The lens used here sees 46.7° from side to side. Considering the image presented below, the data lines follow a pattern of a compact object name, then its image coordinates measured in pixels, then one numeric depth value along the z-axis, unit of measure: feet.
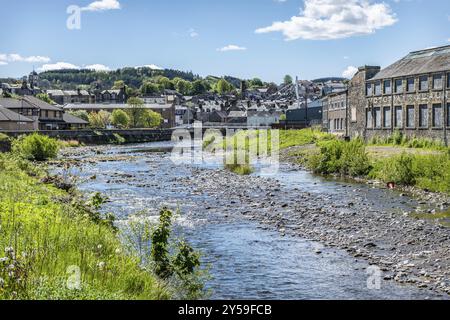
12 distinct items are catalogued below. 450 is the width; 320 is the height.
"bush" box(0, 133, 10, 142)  211.16
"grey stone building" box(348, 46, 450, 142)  154.51
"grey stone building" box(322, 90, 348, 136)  226.15
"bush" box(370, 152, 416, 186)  103.19
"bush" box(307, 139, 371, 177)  125.28
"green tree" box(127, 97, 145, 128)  507.71
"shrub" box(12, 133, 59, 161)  196.54
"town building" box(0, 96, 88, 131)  345.31
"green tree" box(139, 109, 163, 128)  509.35
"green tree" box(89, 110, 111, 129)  481.87
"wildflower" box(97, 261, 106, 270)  35.32
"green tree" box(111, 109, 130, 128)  478.59
